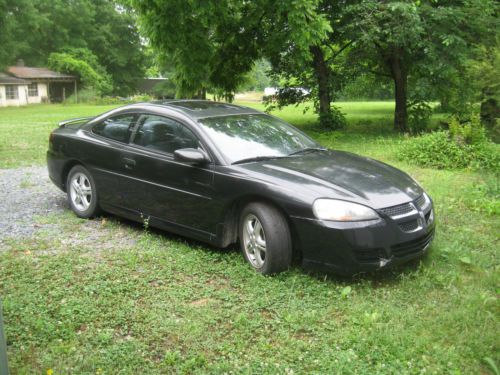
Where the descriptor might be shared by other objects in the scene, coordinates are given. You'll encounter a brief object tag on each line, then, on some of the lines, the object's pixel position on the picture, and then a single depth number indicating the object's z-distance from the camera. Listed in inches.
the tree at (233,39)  489.7
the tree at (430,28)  515.5
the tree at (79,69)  2092.8
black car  174.9
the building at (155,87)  2330.2
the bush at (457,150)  374.3
